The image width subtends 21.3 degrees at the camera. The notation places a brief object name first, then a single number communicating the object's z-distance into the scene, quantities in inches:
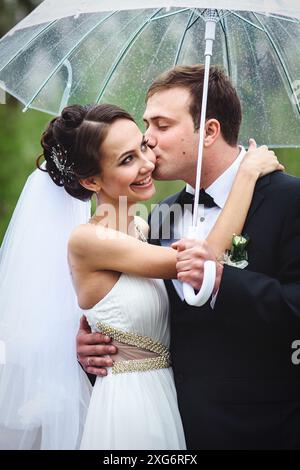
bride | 140.1
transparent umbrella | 155.3
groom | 131.9
